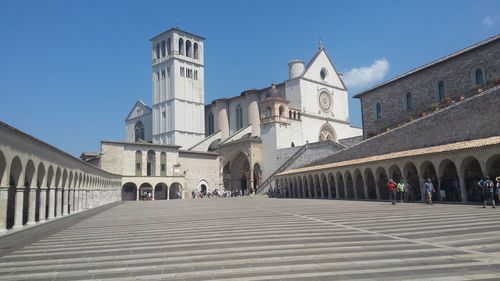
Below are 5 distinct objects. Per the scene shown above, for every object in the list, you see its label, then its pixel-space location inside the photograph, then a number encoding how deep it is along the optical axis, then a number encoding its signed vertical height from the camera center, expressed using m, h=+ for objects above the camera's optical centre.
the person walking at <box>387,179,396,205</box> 21.58 -0.47
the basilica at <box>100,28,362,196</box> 53.75 +9.51
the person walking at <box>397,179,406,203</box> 22.59 -0.43
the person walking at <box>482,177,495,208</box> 16.72 -0.46
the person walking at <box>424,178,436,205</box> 20.05 -0.52
